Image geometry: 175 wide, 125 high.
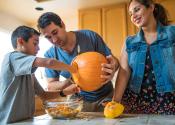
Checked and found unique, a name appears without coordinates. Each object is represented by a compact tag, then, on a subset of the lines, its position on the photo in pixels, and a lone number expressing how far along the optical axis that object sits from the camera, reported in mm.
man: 1274
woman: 1057
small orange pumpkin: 921
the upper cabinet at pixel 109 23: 3049
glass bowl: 963
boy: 964
